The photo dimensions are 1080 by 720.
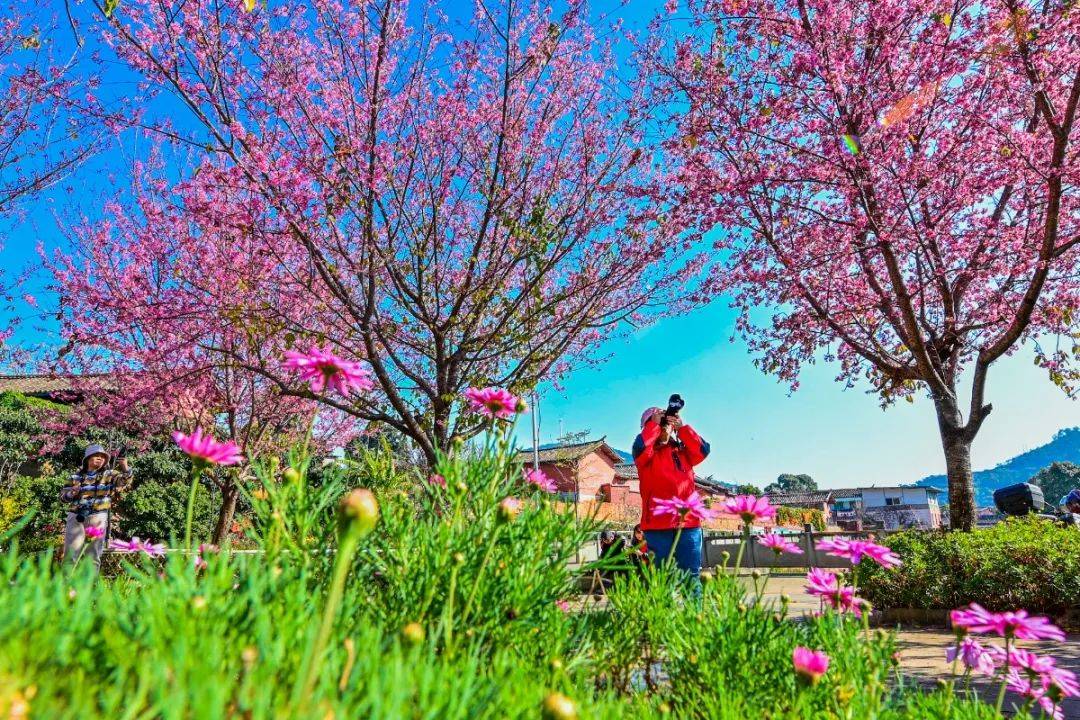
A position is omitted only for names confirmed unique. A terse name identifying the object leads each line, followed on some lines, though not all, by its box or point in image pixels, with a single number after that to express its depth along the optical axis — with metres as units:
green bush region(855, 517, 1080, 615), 6.26
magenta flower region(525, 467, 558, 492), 1.95
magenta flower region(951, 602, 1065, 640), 1.42
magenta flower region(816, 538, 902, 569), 1.77
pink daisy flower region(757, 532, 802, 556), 2.04
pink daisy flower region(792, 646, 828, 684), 1.23
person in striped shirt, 6.82
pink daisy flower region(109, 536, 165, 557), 2.11
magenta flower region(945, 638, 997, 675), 1.65
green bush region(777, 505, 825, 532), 27.38
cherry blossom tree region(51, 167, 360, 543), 7.26
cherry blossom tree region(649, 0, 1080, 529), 6.77
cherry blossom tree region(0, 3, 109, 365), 6.68
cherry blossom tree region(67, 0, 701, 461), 6.00
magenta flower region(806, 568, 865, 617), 1.84
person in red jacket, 4.43
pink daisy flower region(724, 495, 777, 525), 1.75
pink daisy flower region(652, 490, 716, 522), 2.03
